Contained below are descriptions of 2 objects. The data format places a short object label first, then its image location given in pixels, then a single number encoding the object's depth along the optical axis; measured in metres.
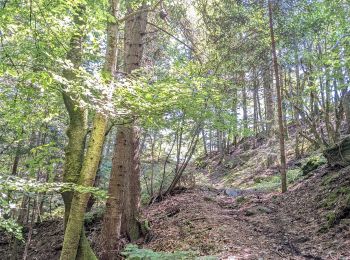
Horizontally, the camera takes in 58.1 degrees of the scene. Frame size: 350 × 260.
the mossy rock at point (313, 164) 11.00
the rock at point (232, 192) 12.09
